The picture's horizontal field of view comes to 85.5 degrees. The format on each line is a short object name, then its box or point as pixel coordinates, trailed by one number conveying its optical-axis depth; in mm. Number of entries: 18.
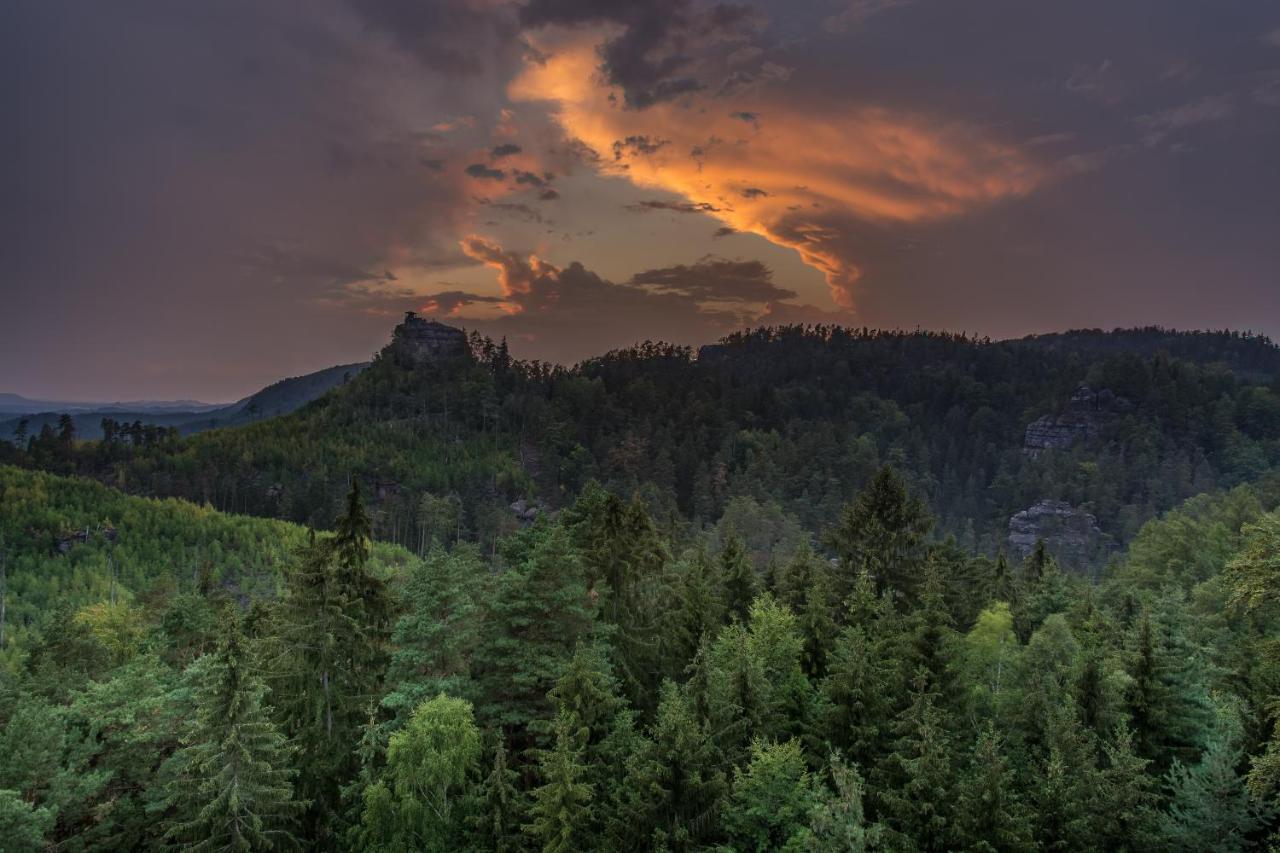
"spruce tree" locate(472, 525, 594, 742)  32562
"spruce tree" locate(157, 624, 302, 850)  25312
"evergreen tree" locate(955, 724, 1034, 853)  23083
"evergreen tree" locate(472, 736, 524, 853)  27000
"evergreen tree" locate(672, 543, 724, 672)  37094
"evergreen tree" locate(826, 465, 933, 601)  41812
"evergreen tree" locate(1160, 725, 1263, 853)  24062
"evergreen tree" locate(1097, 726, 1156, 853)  25047
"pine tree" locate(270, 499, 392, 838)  30969
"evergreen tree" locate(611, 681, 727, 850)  25953
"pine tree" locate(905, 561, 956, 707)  30453
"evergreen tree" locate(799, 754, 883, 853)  21188
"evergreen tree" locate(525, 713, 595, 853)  25547
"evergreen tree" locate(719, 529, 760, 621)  44594
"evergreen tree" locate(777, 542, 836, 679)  35000
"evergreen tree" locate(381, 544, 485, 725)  31016
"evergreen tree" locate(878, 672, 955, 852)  23812
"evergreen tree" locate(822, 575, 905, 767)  27938
